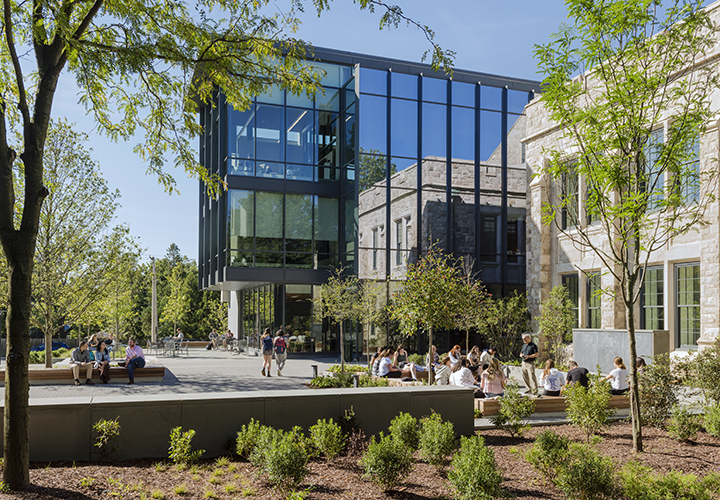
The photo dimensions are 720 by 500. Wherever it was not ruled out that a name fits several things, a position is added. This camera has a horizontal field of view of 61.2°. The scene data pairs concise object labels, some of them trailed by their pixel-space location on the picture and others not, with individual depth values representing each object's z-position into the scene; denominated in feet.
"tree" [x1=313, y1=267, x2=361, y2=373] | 78.07
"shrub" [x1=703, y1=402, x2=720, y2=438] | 29.04
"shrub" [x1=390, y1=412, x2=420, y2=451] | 25.63
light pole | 114.01
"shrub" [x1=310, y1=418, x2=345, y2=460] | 24.62
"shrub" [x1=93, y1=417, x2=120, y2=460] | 23.98
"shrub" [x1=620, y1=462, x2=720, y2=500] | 18.78
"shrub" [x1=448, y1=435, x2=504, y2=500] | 18.33
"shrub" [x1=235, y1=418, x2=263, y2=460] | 24.76
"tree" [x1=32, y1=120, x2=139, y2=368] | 58.49
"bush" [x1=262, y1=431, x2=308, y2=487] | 19.75
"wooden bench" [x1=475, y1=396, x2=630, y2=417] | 37.42
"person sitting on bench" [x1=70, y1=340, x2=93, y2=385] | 54.39
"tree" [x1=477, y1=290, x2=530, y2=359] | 81.97
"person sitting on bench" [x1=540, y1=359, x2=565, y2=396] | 43.52
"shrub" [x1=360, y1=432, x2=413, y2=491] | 20.38
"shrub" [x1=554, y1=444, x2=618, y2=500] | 19.22
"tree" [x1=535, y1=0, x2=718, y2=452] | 26.30
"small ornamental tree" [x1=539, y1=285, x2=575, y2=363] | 76.43
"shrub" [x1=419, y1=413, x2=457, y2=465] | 23.72
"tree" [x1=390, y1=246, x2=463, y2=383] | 45.83
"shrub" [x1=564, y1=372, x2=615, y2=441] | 28.73
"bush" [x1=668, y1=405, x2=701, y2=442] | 28.68
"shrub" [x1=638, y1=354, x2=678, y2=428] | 32.48
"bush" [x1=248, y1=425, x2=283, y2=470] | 21.66
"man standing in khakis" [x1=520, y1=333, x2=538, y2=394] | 50.47
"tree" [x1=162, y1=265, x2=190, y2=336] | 148.36
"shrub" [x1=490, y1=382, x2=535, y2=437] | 30.19
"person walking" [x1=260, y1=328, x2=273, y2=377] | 62.13
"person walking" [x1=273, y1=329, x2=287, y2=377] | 64.64
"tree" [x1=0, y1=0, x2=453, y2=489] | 19.42
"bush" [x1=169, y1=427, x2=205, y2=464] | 23.73
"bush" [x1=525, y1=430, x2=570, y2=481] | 22.11
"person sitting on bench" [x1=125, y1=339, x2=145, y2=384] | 56.08
